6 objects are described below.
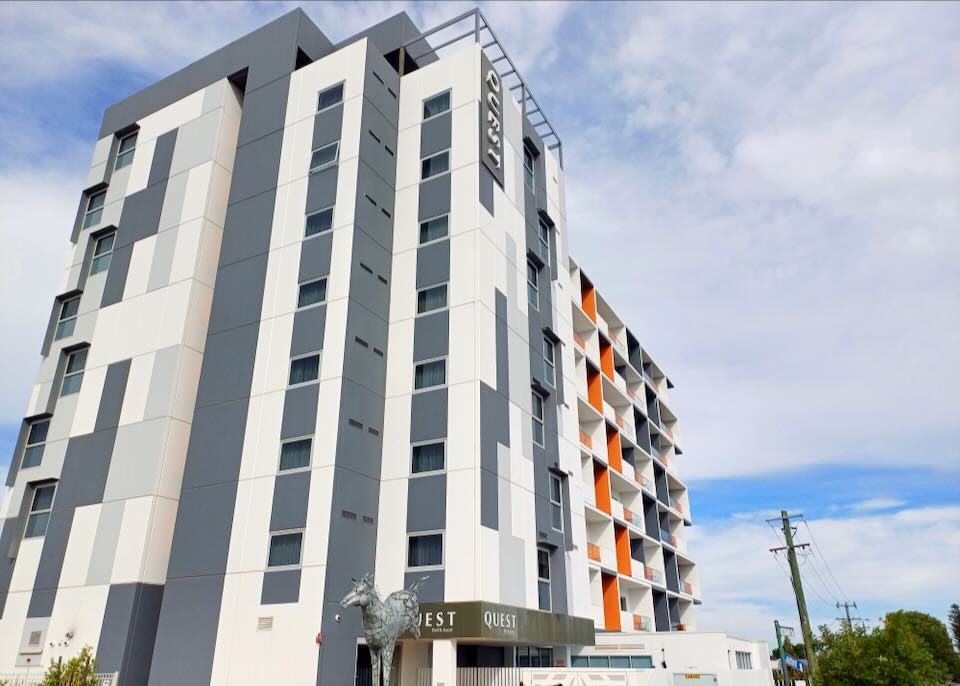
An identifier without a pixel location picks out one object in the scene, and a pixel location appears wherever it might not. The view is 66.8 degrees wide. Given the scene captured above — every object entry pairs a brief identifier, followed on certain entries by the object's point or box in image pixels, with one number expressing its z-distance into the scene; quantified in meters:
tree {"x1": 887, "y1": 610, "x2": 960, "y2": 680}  112.62
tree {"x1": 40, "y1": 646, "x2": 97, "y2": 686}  29.05
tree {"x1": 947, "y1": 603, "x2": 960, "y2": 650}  139.62
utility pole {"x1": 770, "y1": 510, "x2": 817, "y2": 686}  42.03
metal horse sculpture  23.55
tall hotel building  29.62
